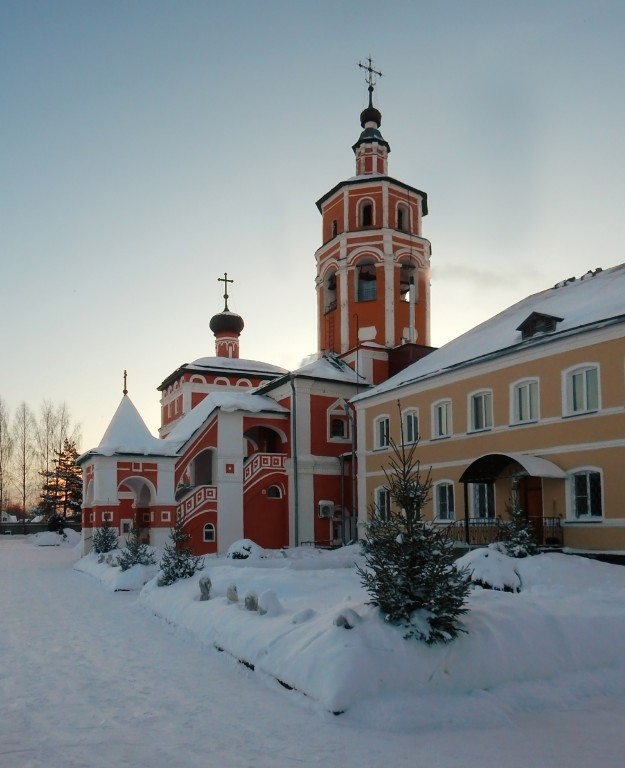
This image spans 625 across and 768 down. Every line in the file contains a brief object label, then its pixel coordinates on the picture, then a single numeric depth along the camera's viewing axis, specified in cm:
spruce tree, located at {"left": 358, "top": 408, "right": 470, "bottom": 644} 786
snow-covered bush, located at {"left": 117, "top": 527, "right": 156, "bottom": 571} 1934
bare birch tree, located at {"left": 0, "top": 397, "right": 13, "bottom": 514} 5925
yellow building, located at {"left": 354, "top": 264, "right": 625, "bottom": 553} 1641
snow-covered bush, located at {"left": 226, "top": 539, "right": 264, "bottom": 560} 2312
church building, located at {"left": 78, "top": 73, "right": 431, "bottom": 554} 2800
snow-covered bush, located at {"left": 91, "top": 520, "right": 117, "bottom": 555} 2545
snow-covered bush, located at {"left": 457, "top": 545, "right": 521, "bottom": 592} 1361
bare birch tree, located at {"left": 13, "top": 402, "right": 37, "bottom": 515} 5944
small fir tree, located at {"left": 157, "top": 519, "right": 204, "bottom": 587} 1541
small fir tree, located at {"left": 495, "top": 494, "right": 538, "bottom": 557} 1491
